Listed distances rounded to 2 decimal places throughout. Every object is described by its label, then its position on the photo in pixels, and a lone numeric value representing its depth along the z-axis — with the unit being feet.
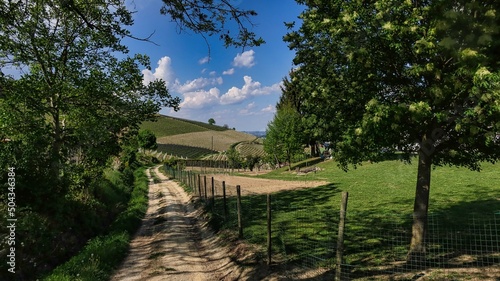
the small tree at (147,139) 272.43
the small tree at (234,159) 206.39
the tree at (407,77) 16.10
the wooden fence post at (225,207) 44.56
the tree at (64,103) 35.86
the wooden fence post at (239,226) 36.35
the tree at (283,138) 154.20
